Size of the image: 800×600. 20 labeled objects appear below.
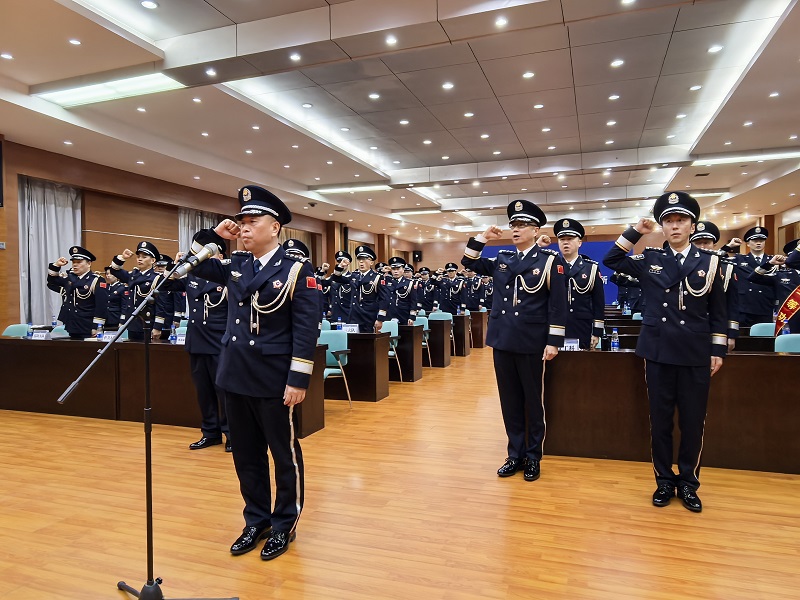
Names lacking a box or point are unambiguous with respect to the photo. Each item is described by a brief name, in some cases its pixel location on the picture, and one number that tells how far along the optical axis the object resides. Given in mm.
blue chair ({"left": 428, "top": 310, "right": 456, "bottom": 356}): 9120
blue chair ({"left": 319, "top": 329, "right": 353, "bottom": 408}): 5492
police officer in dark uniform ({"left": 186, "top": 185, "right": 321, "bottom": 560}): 2457
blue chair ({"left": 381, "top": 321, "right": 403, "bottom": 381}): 7129
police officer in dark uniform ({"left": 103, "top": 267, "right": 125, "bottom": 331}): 8115
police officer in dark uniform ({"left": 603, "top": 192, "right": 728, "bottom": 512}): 3029
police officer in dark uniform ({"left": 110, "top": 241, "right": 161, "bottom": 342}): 5793
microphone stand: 2039
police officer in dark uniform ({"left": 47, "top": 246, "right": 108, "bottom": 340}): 6883
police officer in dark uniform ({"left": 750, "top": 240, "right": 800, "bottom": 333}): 7512
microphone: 2252
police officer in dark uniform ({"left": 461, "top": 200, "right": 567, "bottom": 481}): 3541
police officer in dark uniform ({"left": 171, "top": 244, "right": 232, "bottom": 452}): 4203
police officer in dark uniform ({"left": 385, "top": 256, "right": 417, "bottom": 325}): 9062
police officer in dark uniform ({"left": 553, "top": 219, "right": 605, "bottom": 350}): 4828
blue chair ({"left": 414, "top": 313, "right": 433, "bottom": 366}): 8738
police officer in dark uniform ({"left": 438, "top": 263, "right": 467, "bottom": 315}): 13671
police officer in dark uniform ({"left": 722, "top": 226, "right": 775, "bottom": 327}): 7922
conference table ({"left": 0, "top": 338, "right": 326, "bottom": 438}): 5035
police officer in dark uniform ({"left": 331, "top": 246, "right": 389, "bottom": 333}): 7922
